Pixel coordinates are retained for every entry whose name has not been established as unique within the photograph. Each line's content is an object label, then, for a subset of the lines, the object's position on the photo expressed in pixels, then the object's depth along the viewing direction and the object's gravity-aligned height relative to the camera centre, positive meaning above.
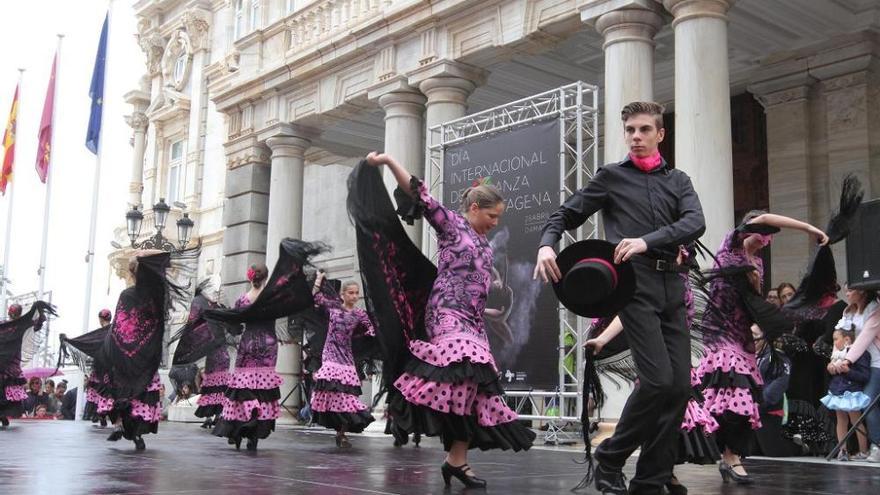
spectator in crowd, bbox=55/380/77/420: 23.40 -0.61
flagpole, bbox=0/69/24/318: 28.73 +4.19
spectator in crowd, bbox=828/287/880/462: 9.12 +0.46
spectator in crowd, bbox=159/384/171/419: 24.42 -0.49
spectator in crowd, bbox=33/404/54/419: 23.14 -0.78
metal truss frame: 11.68 +2.94
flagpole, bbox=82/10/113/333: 24.78 +3.87
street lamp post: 20.02 +3.39
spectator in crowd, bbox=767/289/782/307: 9.73 +1.01
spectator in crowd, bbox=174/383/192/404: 21.73 -0.24
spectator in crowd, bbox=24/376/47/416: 23.80 -0.41
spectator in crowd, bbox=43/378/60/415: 24.64 -0.49
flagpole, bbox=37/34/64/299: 26.75 +5.59
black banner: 12.05 +1.66
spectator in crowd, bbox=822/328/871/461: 9.30 -0.02
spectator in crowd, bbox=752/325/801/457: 9.98 -0.28
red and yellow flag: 28.75 +6.98
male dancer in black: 4.65 +0.60
